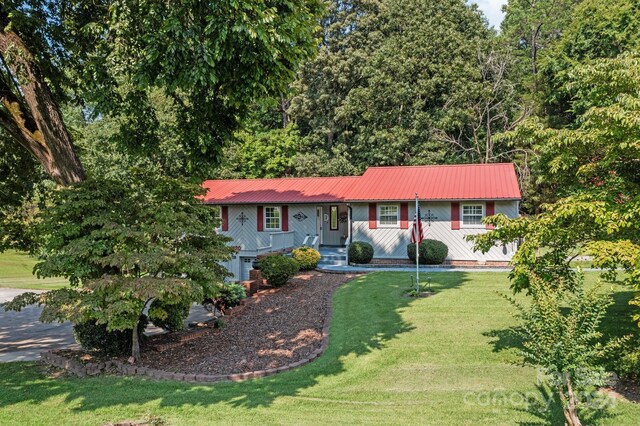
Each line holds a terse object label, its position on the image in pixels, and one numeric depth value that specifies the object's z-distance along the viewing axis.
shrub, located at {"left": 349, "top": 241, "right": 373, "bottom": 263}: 20.45
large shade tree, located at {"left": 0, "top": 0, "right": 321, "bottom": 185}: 7.40
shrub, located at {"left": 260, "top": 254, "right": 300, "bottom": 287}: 15.59
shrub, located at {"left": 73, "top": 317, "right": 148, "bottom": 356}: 9.09
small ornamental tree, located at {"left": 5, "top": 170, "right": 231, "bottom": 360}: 7.67
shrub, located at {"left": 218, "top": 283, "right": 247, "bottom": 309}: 13.04
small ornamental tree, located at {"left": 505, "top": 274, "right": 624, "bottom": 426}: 4.83
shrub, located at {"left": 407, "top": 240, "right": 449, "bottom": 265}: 19.61
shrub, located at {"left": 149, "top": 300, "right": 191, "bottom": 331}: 10.15
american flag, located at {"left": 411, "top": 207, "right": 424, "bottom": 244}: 14.36
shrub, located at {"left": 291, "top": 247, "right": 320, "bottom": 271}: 18.70
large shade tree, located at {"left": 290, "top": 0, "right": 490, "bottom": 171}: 30.97
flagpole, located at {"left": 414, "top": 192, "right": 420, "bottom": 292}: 14.30
